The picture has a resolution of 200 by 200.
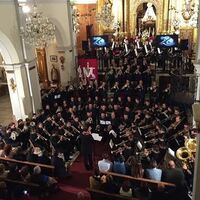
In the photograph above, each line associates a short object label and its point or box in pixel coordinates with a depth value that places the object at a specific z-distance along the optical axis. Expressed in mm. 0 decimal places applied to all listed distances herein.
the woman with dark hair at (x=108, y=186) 8062
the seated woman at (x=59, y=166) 9532
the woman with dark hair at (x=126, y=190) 7797
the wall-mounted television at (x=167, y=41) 17719
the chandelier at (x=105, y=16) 21938
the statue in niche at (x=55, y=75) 20141
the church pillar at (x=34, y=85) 14383
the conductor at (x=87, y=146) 10516
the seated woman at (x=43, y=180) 8602
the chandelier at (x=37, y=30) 12523
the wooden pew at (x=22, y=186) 8469
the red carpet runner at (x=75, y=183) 9508
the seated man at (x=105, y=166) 8984
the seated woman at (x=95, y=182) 8273
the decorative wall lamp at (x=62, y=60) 19017
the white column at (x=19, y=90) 13938
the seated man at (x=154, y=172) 8188
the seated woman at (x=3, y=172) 8734
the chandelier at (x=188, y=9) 23378
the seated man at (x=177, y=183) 7797
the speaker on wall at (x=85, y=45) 20531
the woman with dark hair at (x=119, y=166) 8805
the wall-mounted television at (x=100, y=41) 18703
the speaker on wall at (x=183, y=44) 18312
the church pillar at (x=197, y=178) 4891
